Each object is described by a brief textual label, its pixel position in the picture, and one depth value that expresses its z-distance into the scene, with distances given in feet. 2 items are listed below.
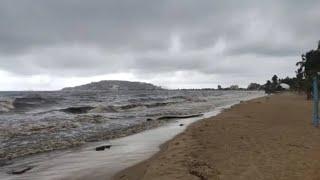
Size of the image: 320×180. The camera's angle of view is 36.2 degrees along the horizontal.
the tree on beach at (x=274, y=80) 467.93
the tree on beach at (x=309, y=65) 190.15
